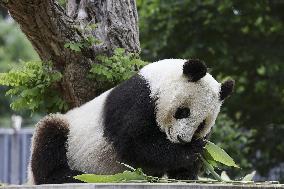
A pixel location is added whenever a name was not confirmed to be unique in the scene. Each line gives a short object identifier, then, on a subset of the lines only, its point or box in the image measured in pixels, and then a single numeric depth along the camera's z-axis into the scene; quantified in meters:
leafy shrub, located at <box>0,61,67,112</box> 9.47
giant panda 7.72
